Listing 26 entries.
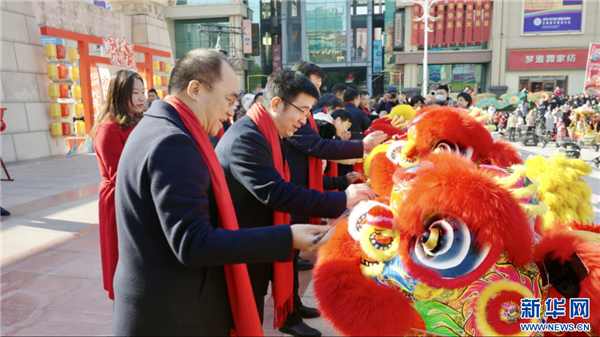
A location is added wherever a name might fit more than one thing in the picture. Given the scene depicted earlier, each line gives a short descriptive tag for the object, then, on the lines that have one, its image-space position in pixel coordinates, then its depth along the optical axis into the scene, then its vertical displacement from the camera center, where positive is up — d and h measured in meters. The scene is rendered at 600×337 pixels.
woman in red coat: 2.43 -0.22
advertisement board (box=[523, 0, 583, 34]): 24.42 +4.56
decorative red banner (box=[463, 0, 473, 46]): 25.86 +4.51
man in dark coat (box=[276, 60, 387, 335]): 2.69 -0.36
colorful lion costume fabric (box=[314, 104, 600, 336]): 1.33 -0.59
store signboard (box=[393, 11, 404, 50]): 27.33 +4.30
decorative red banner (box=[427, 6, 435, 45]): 26.39 +4.32
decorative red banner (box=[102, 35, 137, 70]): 11.24 +1.36
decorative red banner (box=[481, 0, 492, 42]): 25.63 +4.72
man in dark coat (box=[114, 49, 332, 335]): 1.08 -0.36
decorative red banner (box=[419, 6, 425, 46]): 26.09 +3.95
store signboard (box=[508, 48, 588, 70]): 24.83 +2.03
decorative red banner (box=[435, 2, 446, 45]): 26.39 +4.41
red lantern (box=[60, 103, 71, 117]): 10.07 -0.22
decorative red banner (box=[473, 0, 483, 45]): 25.75 +4.55
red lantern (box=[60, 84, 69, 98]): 10.12 +0.24
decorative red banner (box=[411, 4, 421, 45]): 26.09 +4.22
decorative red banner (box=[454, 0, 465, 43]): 25.97 +4.59
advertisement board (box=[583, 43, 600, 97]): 14.77 +0.70
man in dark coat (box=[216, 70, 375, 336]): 1.75 -0.35
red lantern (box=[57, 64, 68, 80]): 10.02 +0.73
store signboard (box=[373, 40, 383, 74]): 33.78 +3.20
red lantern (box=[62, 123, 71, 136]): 10.14 -0.70
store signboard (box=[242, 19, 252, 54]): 30.94 +4.70
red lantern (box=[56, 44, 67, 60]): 9.92 +1.19
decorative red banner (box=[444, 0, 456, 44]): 26.28 +4.51
